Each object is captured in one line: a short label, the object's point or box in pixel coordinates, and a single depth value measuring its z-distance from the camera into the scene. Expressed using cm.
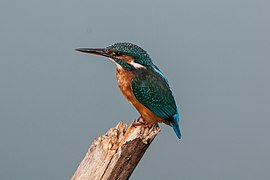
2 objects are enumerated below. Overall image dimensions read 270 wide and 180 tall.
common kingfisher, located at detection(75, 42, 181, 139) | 551
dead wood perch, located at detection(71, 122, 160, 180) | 541
